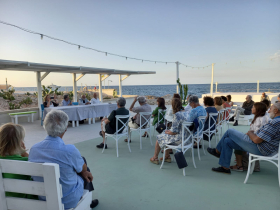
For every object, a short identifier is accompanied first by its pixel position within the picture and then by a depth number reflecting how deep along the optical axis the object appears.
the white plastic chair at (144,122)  4.38
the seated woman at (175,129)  2.96
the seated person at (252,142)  2.31
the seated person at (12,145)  1.38
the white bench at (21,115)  7.24
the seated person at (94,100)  8.08
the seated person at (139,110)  4.40
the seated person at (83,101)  8.41
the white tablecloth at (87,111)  6.79
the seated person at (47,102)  7.08
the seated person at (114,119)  3.79
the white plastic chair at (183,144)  2.88
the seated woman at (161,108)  4.53
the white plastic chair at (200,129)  3.32
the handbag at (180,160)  2.80
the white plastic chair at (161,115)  4.47
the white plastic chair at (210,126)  3.74
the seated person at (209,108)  3.86
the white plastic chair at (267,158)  2.32
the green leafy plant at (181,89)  11.78
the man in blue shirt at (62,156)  1.40
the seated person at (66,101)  7.76
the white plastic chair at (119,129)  3.72
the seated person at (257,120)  2.76
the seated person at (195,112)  3.13
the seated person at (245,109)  6.48
